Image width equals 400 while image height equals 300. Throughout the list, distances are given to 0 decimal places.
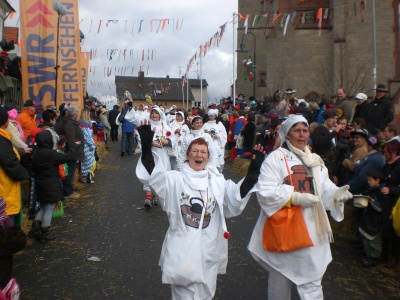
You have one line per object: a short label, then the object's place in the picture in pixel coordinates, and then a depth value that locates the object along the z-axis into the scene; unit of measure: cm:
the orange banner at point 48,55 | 1134
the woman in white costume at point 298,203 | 420
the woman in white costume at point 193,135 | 902
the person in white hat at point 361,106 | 1117
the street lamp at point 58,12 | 1148
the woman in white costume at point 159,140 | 953
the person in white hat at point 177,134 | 992
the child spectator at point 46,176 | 726
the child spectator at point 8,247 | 371
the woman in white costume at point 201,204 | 404
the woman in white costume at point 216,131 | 1238
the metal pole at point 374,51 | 1541
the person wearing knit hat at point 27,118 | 967
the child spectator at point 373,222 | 627
